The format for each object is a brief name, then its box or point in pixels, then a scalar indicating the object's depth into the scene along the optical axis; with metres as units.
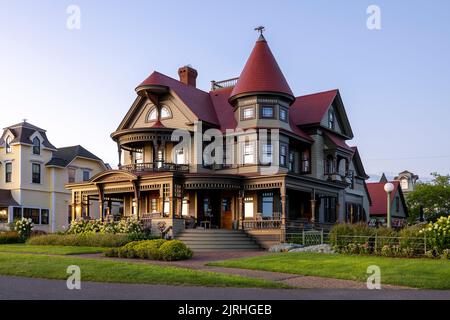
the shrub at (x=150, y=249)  21.86
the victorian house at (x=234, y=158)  32.69
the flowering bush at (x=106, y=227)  30.75
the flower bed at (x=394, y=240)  21.11
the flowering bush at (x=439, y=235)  21.03
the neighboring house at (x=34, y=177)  49.22
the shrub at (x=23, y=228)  35.60
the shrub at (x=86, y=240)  27.81
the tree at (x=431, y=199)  57.69
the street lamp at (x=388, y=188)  25.53
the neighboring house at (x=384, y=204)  53.72
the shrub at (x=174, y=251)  21.62
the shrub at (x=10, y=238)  33.02
